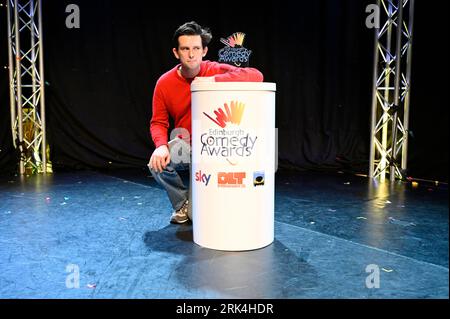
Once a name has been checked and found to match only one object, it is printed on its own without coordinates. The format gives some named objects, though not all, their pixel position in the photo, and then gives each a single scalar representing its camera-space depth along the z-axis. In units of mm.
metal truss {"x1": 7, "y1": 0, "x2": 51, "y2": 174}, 5406
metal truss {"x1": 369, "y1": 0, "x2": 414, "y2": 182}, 5031
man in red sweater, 2740
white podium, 2383
